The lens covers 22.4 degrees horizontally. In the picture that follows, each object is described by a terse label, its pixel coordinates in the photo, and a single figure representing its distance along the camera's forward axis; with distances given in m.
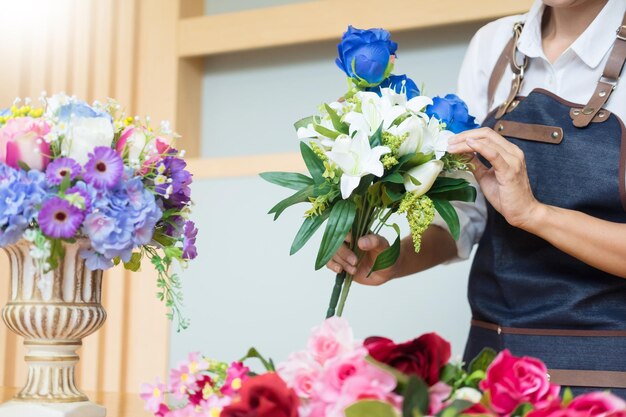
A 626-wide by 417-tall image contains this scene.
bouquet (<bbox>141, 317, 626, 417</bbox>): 1.67
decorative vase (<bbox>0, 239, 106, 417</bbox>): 2.27
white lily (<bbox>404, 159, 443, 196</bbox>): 2.19
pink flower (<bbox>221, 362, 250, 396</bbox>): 1.79
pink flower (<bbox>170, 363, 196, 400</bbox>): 1.86
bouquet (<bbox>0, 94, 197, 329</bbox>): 2.19
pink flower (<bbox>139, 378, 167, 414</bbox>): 1.87
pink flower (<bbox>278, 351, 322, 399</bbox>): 1.72
